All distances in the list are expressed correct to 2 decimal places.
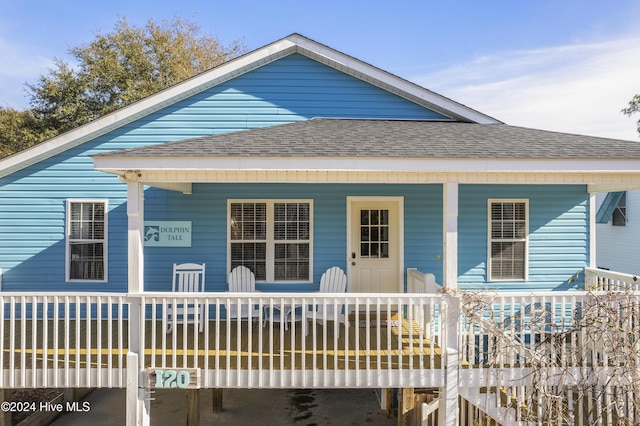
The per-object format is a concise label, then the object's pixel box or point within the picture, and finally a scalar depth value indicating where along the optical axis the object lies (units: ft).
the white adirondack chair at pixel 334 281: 23.26
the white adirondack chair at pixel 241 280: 23.72
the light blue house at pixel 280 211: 24.82
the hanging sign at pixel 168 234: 24.89
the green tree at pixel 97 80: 63.26
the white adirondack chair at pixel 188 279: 23.18
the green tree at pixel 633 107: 59.50
